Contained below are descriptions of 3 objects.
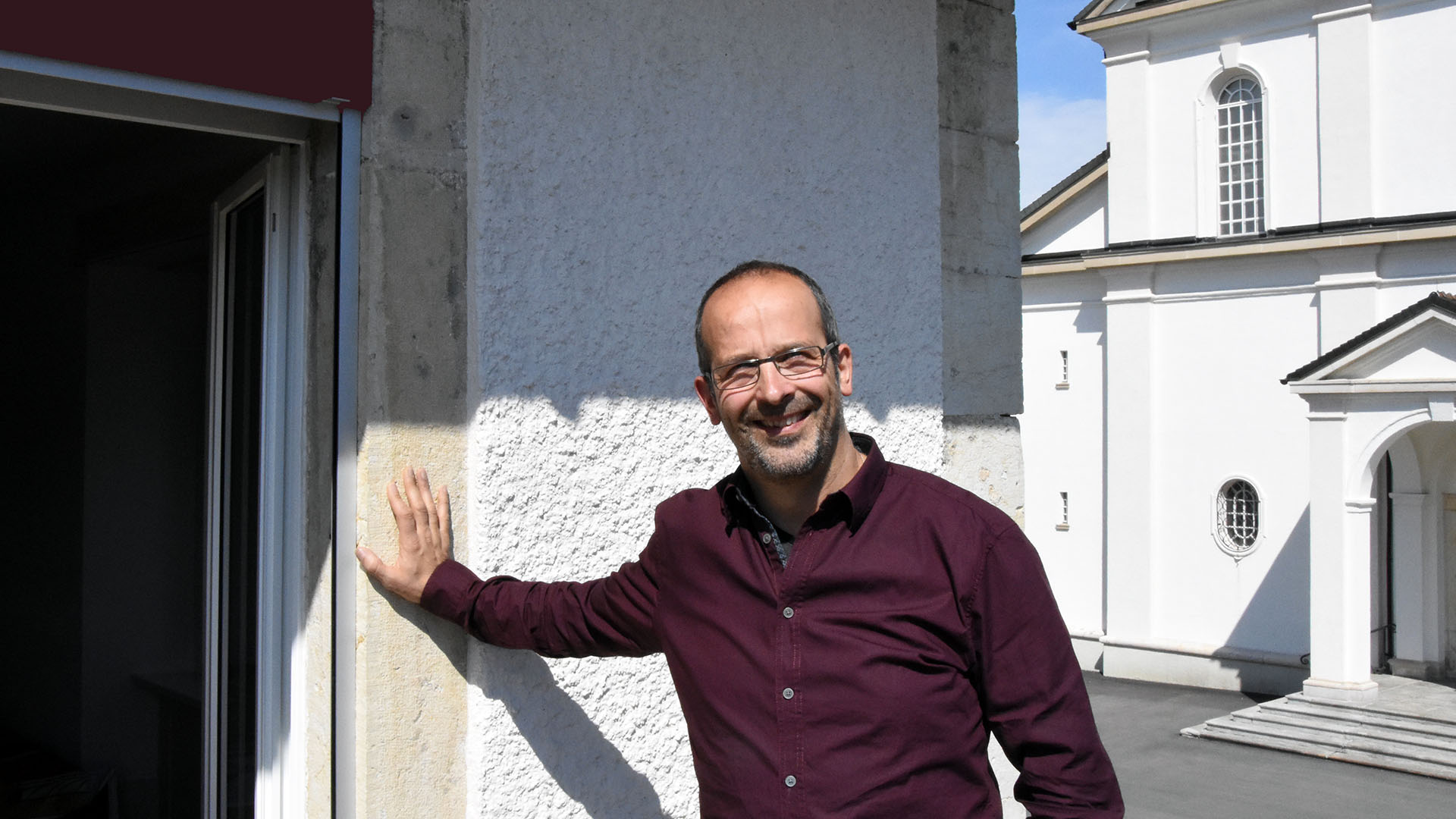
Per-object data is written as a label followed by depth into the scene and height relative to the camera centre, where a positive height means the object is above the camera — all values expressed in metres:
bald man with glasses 2.04 -0.33
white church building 16.17 +1.21
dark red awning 2.12 +0.70
